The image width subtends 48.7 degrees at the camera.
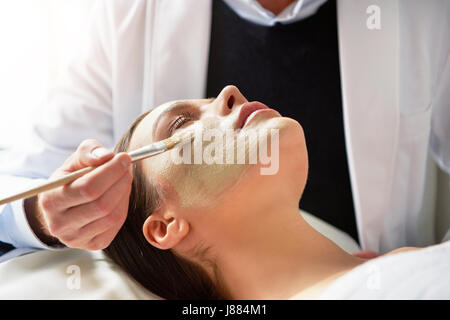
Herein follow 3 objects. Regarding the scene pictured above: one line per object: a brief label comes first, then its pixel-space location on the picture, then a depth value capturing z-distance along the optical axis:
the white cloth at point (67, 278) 0.71
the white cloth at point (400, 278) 0.57
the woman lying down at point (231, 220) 0.68
